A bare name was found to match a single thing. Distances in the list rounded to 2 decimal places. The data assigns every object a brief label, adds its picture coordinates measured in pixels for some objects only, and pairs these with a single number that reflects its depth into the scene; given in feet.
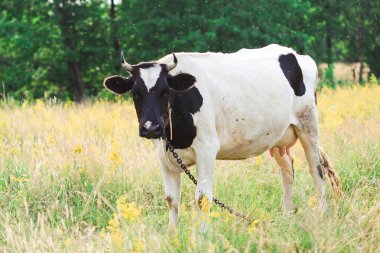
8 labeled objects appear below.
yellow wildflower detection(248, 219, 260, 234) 21.39
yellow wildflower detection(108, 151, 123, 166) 32.89
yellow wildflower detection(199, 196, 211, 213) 22.55
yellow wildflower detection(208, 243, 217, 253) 19.69
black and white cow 26.91
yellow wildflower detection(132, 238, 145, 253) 20.85
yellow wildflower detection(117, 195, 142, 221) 21.30
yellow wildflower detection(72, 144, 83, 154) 34.87
